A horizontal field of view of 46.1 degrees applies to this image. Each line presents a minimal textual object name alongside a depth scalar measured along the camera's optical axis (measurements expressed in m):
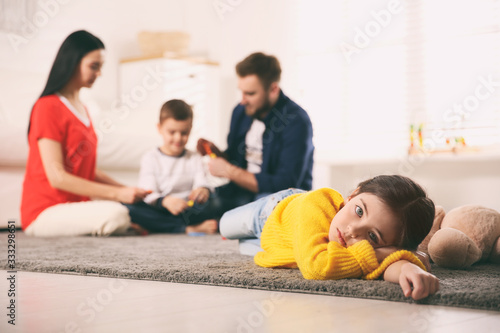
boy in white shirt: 2.34
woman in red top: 2.14
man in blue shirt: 2.14
